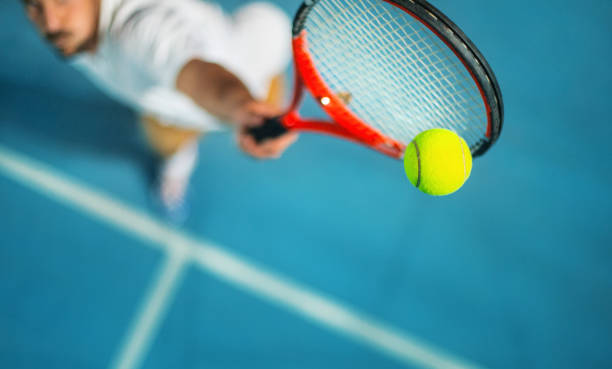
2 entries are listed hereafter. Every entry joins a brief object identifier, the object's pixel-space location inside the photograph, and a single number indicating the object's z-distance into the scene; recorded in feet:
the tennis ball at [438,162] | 5.85
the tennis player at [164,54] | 6.33
